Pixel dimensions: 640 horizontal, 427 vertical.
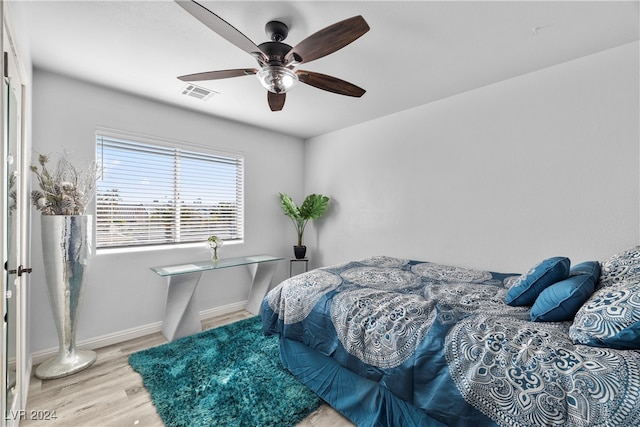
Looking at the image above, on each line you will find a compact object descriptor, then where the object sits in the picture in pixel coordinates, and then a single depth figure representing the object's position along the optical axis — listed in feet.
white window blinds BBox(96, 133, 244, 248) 9.04
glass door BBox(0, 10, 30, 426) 3.98
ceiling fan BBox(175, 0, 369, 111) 4.50
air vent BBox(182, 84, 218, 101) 8.70
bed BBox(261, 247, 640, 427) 3.39
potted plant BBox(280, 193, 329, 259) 12.86
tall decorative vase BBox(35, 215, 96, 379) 6.88
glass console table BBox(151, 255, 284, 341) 9.17
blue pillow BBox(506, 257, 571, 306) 5.26
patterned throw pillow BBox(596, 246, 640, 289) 4.99
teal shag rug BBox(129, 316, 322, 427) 5.69
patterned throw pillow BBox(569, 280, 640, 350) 3.49
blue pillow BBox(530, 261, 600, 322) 4.52
